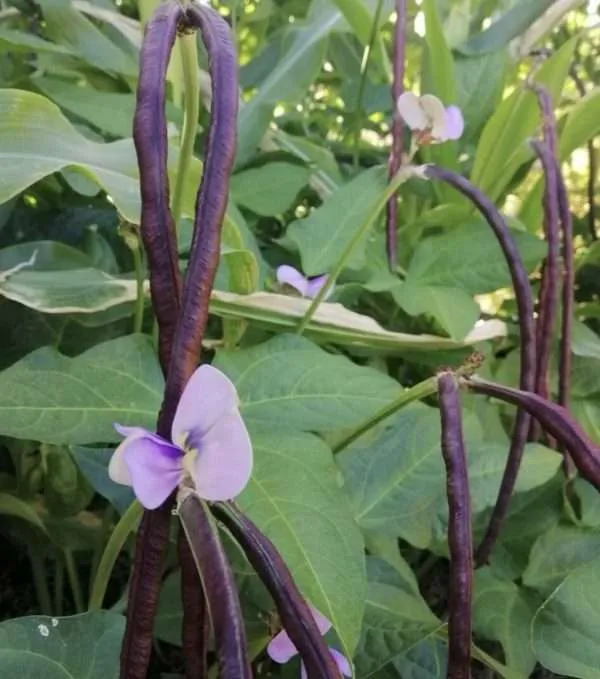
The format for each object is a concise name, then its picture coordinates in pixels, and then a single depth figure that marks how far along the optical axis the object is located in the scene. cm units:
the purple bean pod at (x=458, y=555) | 25
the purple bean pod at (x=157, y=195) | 21
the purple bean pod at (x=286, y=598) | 19
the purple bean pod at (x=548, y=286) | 44
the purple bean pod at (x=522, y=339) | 39
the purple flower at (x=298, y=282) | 50
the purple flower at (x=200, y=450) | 19
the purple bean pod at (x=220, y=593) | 17
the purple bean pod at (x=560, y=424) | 27
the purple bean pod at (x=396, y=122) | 56
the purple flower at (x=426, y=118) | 50
